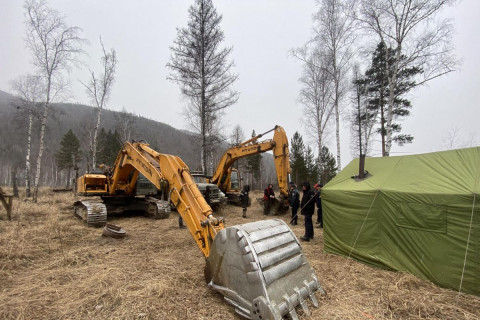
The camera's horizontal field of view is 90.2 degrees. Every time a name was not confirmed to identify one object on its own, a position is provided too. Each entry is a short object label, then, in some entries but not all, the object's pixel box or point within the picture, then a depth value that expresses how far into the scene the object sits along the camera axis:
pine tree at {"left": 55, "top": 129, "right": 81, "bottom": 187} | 35.31
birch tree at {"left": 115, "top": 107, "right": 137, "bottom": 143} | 28.39
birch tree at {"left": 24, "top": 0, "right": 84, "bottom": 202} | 13.59
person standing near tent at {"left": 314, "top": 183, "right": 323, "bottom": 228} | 8.82
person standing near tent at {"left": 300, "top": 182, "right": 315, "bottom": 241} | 6.72
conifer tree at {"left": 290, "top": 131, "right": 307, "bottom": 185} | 31.30
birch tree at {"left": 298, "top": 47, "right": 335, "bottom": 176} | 17.73
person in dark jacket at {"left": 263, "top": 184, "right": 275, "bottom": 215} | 11.22
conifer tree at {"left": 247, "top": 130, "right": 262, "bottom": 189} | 37.09
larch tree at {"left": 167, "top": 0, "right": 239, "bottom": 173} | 14.22
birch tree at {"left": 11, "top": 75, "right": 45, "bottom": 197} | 16.17
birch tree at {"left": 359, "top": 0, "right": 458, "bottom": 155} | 11.19
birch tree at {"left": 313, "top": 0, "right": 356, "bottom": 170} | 15.24
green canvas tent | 3.77
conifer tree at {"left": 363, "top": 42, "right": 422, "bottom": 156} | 16.36
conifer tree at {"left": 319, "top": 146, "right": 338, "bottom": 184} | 32.36
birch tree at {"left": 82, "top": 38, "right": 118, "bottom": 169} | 17.62
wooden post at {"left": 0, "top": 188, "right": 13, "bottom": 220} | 7.95
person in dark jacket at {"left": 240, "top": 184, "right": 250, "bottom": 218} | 10.88
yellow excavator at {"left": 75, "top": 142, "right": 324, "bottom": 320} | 2.72
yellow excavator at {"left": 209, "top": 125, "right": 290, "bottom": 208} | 9.87
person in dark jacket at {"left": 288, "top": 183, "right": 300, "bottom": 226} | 9.17
